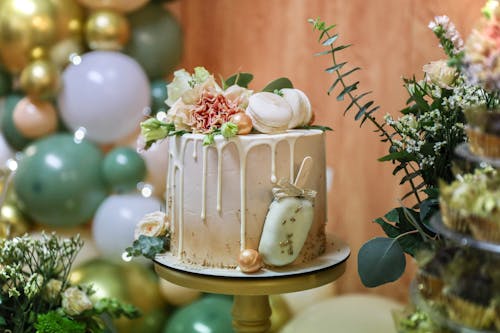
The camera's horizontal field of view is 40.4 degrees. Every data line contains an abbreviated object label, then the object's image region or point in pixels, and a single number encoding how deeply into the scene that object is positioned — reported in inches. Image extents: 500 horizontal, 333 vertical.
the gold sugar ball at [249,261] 55.5
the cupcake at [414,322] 41.1
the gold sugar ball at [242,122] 56.9
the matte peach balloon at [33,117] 95.5
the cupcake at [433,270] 39.5
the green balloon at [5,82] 99.7
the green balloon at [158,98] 100.0
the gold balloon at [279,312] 94.5
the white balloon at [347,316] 87.1
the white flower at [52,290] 62.5
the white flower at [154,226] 63.0
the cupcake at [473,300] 36.5
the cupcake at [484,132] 37.1
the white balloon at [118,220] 93.1
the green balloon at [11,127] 98.7
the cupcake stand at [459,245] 36.7
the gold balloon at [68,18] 94.9
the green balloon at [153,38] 99.9
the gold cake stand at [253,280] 54.7
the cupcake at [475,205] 36.7
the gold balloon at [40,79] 92.8
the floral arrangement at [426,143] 50.4
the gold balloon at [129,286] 95.0
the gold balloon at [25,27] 92.5
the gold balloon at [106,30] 95.2
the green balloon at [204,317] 94.0
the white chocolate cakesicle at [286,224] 55.2
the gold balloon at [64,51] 96.3
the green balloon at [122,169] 94.0
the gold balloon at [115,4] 95.6
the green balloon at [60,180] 92.6
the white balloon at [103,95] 92.7
